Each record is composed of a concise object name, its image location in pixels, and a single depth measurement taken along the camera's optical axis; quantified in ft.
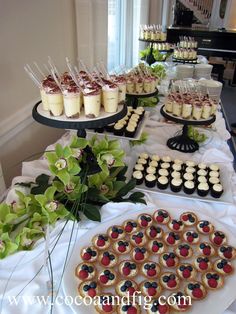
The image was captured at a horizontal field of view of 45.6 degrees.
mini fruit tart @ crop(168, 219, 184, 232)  2.68
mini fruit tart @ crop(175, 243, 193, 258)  2.44
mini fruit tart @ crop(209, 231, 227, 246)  2.54
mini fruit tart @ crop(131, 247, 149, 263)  2.39
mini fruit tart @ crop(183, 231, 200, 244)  2.57
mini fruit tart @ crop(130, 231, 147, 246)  2.53
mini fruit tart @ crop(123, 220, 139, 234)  2.65
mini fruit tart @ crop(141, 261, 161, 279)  2.26
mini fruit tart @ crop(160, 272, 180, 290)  2.17
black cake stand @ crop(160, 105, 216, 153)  4.08
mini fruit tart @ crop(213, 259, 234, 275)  2.27
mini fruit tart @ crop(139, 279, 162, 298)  2.11
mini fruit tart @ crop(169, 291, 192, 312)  2.02
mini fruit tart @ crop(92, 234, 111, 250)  2.47
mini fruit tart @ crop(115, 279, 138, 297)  2.10
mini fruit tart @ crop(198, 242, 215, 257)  2.45
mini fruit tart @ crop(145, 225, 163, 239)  2.61
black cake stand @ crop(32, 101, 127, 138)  2.43
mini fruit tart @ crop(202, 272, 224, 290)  2.16
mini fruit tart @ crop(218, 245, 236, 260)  2.40
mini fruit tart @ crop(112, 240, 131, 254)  2.46
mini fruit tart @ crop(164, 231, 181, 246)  2.55
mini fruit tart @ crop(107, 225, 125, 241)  2.57
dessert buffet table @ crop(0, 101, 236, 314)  2.09
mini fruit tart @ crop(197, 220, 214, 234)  2.65
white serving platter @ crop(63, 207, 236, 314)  2.01
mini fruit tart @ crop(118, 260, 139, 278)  2.27
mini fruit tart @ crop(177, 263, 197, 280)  2.26
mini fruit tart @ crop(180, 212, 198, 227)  2.73
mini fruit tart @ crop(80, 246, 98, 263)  2.34
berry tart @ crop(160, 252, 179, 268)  2.34
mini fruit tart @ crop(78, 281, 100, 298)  2.07
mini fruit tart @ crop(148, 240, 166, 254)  2.47
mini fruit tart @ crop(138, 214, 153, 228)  2.69
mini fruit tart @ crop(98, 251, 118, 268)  2.35
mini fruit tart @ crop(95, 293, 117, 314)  1.99
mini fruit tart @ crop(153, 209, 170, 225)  2.74
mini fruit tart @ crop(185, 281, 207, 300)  2.09
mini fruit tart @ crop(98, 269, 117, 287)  2.19
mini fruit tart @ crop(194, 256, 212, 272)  2.32
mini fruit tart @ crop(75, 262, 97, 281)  2.20
